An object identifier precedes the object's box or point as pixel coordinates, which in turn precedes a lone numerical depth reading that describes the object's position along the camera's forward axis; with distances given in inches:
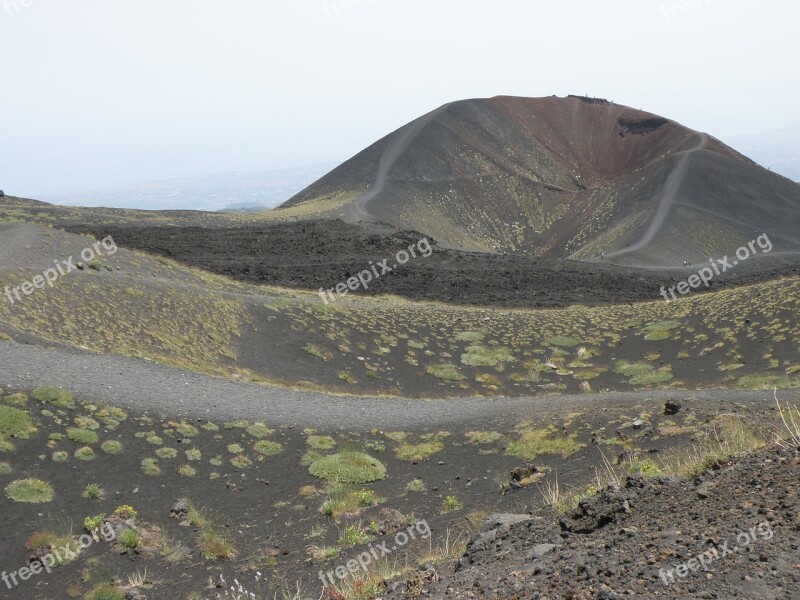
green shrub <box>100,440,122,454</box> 688.4
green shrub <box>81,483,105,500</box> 607.8
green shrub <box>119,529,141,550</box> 546.6
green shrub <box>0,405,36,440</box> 664.4
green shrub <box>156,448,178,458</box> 705.6
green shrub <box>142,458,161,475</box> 671.8
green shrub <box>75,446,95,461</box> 666.8
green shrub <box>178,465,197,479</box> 682.2
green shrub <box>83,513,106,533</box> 557.3
